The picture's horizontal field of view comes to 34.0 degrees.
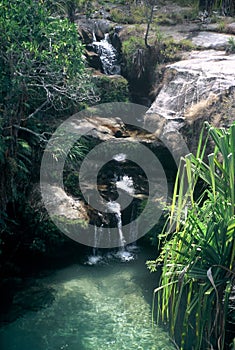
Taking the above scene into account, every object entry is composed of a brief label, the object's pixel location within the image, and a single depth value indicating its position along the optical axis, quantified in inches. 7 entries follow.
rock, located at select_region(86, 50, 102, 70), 528.7
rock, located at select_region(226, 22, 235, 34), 546.0
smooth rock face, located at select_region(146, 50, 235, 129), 378.3
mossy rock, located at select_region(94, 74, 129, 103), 479.5
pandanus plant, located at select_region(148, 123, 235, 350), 144.8
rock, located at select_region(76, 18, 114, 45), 556.1
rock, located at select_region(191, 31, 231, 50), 510.0
